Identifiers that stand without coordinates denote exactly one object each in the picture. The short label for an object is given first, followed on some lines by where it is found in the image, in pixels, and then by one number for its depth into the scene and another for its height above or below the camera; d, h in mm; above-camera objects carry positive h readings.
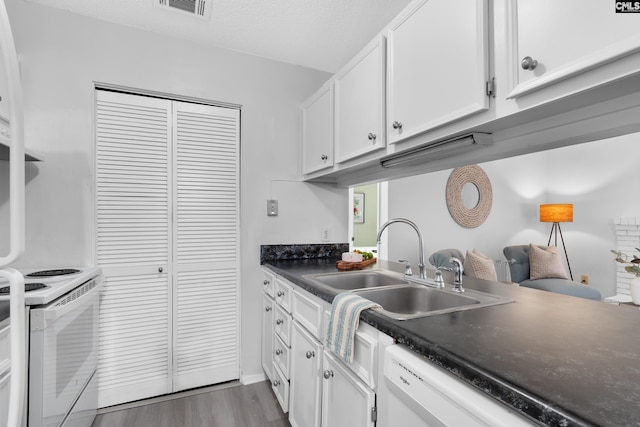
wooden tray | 1999 -302
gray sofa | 3473 -766
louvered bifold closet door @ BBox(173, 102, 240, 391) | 2230 -188
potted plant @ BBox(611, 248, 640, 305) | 2461 -531
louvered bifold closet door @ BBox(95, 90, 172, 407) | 2035 -161
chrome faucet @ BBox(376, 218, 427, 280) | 1573 -225
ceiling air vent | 1839 +1288
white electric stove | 1244 -586
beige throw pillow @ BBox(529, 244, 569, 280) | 3885 -584
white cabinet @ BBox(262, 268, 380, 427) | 1090 -675
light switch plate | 2490 +86
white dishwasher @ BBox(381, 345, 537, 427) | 634 -423
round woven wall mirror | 4082 +311
